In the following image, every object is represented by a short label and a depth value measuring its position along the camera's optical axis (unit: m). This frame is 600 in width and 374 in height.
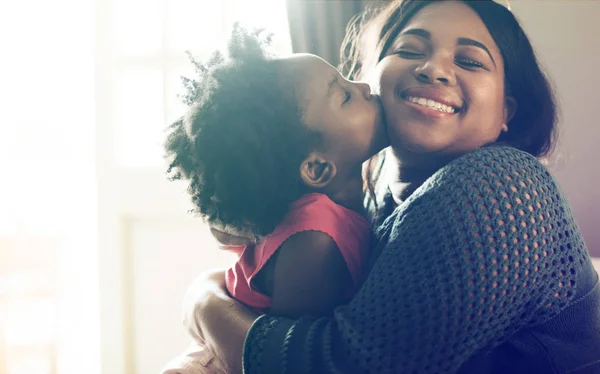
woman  0.72
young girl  0.88
